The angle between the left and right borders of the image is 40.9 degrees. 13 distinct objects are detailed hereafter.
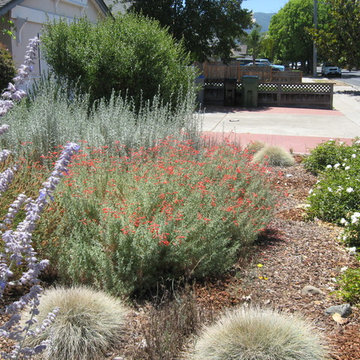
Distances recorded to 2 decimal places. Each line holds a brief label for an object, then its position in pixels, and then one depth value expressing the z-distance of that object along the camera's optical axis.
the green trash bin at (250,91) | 21.53
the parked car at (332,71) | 56.30
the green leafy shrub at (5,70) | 12.80
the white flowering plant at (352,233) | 5.04
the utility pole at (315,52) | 45.16
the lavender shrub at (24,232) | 1.96
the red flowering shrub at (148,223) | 3.84
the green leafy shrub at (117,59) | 9.95
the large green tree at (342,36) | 26.67
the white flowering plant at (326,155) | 8.13
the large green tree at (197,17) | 22.23
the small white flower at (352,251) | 4.79
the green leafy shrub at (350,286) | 3.79
